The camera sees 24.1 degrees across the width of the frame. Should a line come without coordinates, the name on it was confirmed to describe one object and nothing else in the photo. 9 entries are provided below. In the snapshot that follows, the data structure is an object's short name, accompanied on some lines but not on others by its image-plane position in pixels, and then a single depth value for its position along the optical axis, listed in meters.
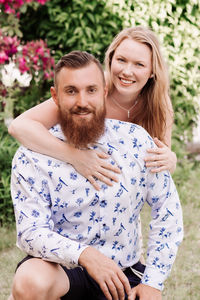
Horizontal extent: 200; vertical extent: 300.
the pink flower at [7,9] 4.77
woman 2.37
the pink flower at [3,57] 4.50
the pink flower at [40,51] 4.84
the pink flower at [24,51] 4.82
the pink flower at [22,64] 4.75
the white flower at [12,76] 4.93
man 2.23
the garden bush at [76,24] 5.16
